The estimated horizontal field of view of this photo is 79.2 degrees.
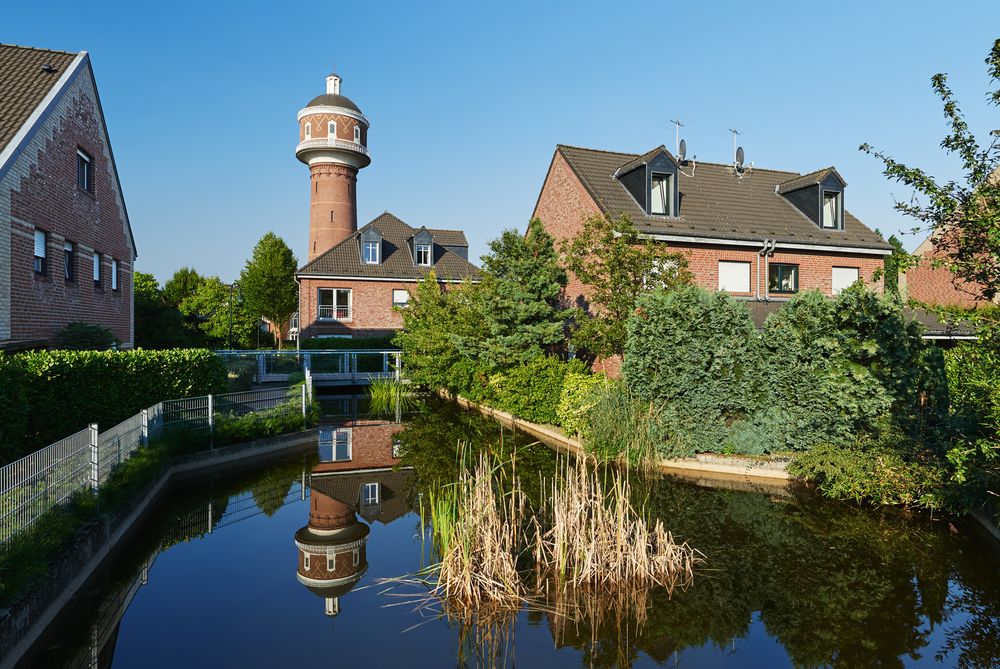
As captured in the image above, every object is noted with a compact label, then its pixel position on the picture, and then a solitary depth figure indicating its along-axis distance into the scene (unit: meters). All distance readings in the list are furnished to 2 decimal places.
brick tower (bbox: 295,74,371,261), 39.28
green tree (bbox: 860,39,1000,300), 6.14
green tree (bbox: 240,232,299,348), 45.09
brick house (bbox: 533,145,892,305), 19.59
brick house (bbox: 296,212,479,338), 32.69
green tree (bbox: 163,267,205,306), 48.66
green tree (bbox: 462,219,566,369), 17.45
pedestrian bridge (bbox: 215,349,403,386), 23.95
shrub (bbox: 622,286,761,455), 12.03
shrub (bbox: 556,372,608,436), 13.38
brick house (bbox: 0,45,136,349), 12.05
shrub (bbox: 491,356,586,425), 16.03
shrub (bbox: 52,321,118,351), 13.87
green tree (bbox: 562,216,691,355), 15.51
